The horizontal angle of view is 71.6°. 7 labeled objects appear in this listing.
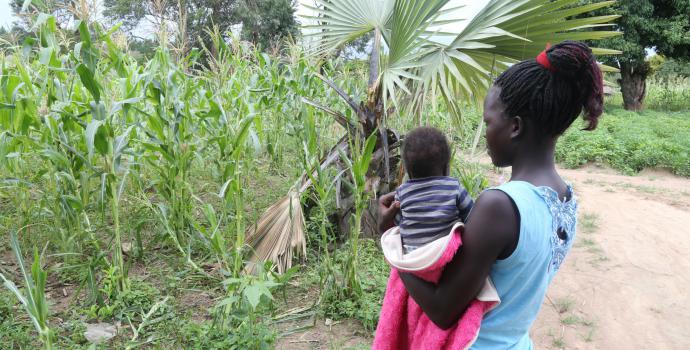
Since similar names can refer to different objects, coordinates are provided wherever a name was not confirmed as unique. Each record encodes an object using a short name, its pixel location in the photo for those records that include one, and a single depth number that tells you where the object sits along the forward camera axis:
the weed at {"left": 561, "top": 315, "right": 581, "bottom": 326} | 3.50
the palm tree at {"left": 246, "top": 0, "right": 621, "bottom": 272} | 2.86
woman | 1.02
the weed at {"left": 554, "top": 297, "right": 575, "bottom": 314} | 3.69
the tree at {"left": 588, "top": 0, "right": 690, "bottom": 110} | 14.45
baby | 1.36
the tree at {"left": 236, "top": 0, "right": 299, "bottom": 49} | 21.19
